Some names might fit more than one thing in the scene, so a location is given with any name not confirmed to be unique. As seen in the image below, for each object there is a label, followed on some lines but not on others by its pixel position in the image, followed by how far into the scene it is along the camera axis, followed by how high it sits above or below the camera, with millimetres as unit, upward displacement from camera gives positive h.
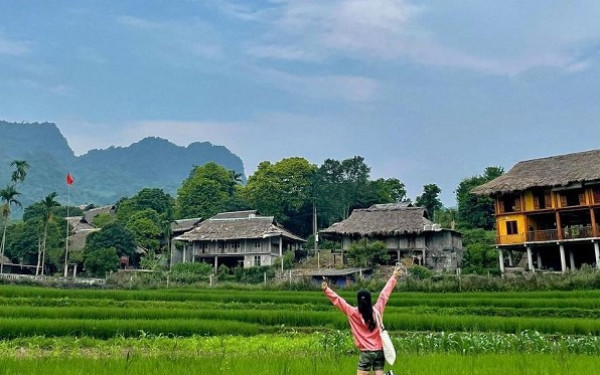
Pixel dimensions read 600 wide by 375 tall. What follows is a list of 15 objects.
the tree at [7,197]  44031 +6537
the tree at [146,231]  54562 +4366
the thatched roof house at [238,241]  46500 +2788
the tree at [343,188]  56875 +8919
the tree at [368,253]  38688 +1227
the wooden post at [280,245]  46562 +2315
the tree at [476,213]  51500 +5496
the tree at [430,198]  55031 +7391
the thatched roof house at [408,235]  40719 +2729
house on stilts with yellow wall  32000 +3667
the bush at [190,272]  35531 +46
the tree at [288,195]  58500 +8540
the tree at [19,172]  46562 +9278
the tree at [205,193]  65456 +10181
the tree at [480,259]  35850 +710
